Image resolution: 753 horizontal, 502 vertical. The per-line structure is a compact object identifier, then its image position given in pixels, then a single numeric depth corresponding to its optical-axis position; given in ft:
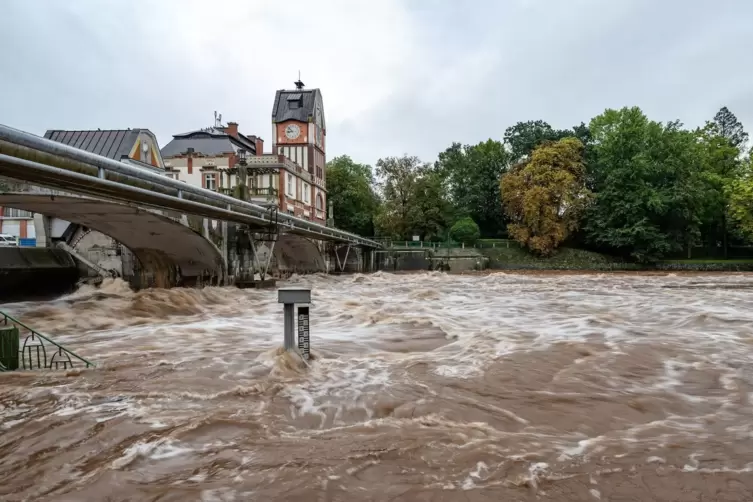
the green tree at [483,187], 194.18
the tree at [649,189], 153.48
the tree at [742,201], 138.51
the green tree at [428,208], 183.41
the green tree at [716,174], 161.38
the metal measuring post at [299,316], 19.54
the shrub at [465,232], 175.22
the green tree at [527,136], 185.98
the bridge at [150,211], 34.68
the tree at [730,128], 192.85
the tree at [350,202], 208.74
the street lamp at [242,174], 79.87
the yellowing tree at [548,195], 164.14
